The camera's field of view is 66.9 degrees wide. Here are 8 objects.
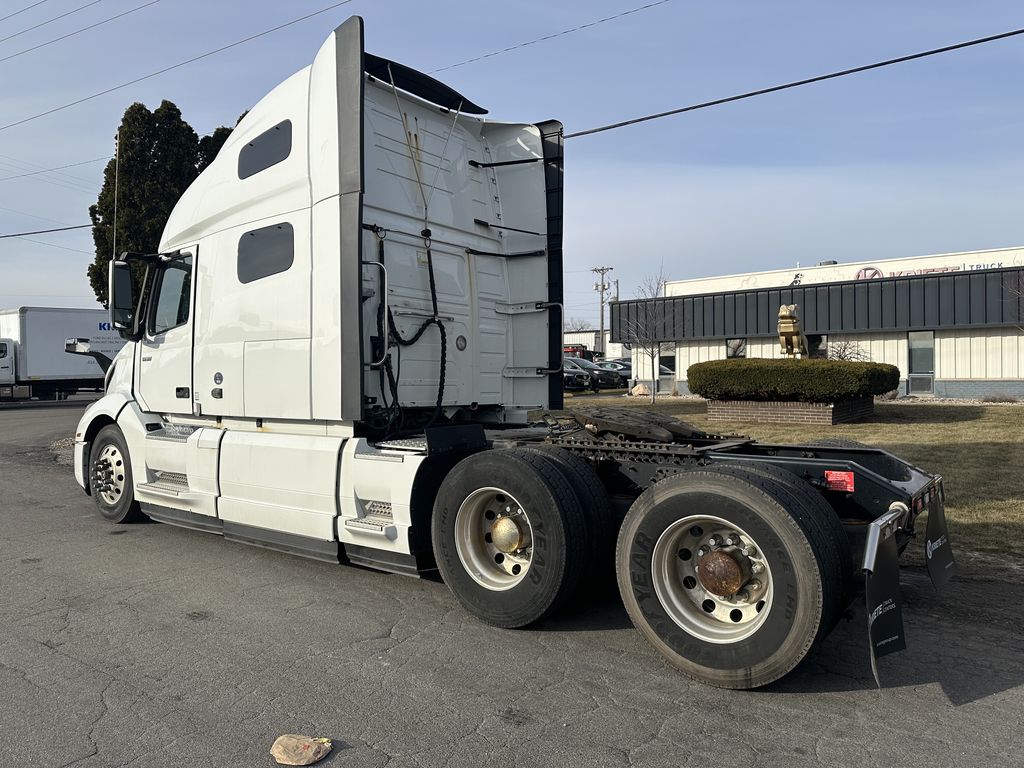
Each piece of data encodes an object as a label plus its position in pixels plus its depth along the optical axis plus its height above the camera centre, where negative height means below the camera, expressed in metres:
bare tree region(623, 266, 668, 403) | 28.08 +1.61
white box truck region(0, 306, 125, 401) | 29.53 +0.76
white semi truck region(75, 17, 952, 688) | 3.92 -0.44
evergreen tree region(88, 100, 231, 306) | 16.55 +4.40
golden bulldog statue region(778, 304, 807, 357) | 20.19 +0.86
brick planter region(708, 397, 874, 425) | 15.98 -0.97
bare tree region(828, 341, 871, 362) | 25.89 +0.48
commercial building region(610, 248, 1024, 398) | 24.02 +1.46
